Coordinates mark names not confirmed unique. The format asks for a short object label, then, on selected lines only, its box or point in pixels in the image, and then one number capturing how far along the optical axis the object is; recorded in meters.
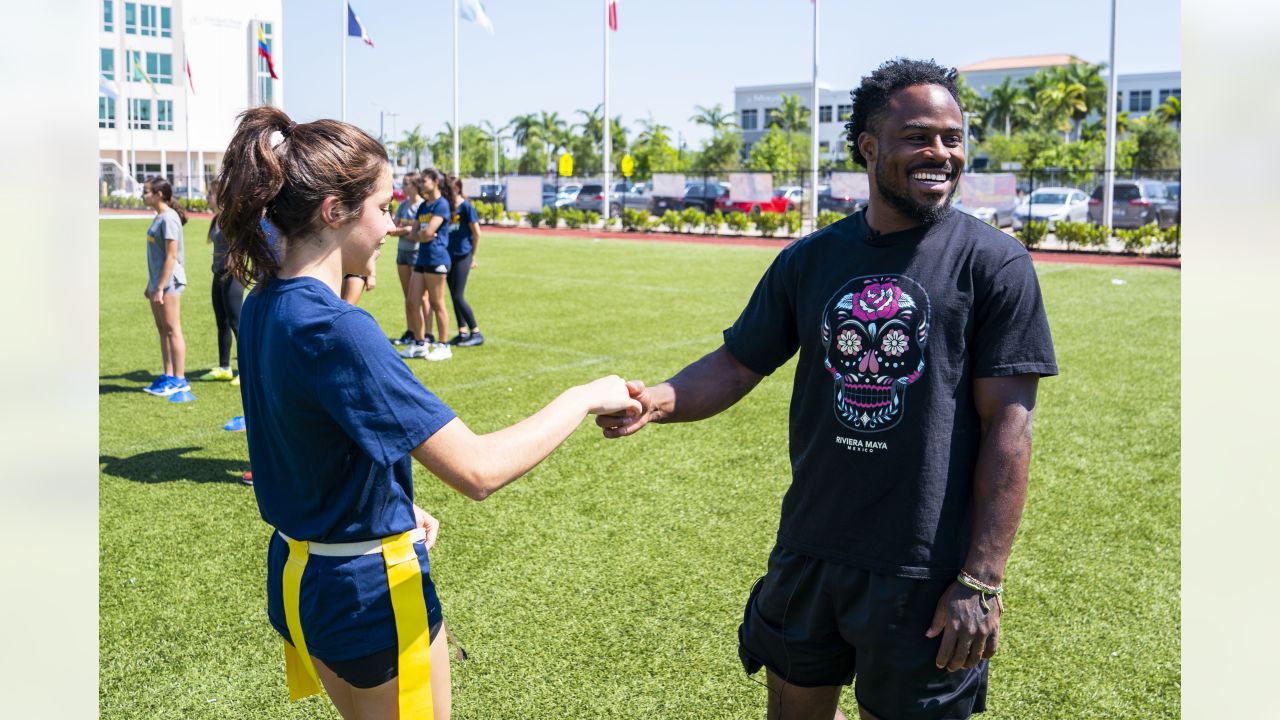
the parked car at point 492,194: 48.88
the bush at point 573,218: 38.12
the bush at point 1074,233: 26.48
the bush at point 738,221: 34.94
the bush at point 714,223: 34.84
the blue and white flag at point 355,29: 35.78
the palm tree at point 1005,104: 92.00
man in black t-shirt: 2.54
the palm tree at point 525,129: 101.81
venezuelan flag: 25.19
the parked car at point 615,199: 43.22
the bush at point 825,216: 31.97
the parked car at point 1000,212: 28.80
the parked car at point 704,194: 39.16
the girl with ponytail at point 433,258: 11.27
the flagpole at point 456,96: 40.71
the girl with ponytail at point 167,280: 9.54
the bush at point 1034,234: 28.25
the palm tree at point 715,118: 96.44
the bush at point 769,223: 33.59
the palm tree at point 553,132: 96.81
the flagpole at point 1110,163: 27.86
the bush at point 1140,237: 25.05
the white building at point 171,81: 61.78
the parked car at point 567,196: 47.56
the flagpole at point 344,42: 37.00
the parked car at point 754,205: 36.16
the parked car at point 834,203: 35.43
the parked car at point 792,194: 40.94
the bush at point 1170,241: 24.55
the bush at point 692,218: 35.12
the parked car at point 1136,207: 31.23
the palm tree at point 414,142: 117.69
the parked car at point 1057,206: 31.50
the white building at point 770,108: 105.88
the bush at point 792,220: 34.03
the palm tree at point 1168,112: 69.44
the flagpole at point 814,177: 34.03
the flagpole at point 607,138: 38.80
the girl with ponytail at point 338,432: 2.16
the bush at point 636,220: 36.12
